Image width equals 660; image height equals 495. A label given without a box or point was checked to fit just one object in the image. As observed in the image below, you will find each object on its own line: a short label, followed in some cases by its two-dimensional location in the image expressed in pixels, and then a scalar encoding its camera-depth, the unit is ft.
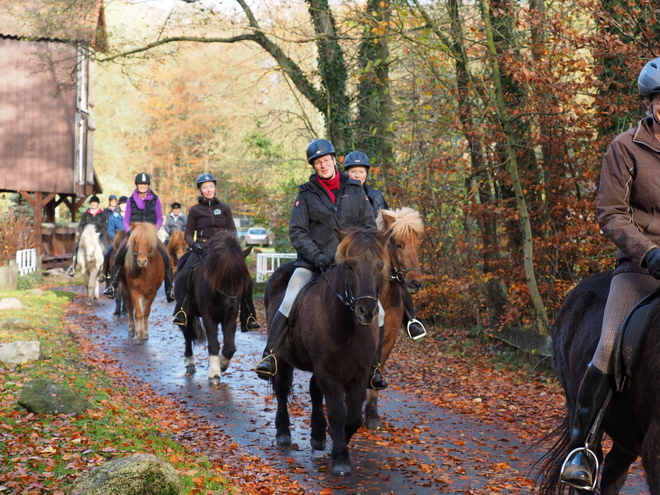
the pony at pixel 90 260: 71.67
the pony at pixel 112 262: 55.95
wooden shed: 99.50
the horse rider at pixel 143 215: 51.54
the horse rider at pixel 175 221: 75.38
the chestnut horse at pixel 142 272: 49.34
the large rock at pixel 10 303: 54.00
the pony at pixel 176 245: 68.69
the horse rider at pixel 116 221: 72.73
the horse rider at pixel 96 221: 79.66
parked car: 184.75
